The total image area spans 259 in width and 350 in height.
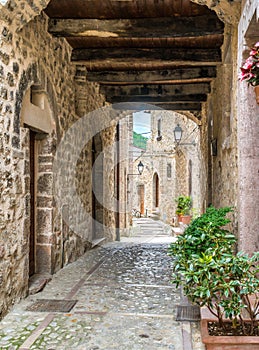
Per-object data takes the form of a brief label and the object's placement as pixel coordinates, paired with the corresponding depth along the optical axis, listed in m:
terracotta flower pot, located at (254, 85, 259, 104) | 2.96
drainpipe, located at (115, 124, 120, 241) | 11.73
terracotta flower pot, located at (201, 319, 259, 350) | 2.62
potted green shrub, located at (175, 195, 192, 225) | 13.99
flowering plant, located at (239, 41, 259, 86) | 2.78
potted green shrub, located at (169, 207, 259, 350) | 2.63
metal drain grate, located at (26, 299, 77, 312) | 3.89
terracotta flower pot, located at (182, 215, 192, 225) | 13.95
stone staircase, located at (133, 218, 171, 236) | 18.00
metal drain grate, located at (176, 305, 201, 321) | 3.62
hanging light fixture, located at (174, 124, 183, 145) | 11.43
